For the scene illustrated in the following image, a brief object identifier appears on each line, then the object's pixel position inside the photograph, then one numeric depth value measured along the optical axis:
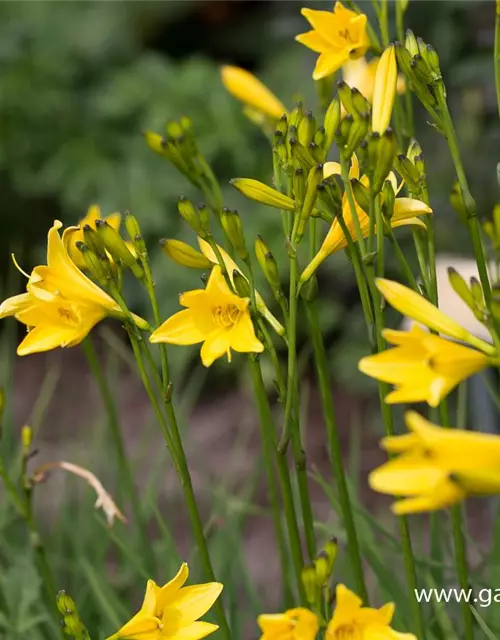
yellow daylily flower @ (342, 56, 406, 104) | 1.75
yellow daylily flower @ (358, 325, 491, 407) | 1.41
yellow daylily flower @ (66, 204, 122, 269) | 1.58
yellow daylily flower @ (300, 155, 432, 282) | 1.52
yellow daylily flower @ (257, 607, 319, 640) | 1.41
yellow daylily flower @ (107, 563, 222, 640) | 1.50
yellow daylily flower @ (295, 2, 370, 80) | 1.61
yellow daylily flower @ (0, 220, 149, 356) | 1.53
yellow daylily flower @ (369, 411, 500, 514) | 1.34
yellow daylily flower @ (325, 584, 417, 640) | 1.43
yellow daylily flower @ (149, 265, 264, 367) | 1.48
